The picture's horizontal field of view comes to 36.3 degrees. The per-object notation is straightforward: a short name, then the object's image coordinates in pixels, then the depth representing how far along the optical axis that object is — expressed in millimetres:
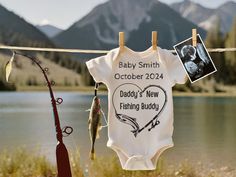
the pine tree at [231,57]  27317
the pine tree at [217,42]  27701
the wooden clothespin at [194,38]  2295
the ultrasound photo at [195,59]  2266
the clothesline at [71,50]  2320
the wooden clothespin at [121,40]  2366
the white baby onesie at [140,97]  2363
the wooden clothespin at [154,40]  2349
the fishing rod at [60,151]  2388
